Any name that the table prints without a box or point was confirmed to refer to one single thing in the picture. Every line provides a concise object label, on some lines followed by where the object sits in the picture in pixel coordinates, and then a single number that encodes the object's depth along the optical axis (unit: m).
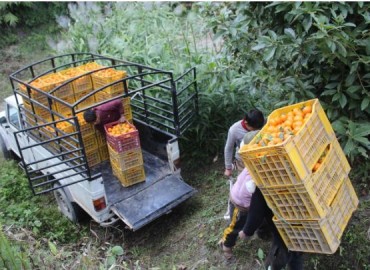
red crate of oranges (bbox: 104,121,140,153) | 5.41
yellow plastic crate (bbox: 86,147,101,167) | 6.11
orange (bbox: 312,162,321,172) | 3.19
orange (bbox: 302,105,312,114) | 3.35
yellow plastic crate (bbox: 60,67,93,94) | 6.63
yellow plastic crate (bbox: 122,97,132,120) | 6.20
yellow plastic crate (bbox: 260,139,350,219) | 3.09
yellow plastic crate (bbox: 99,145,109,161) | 6.21
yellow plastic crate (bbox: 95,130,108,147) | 6.05
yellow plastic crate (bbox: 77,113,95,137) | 5.88
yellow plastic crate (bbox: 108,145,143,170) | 5.52
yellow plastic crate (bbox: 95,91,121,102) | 6.31
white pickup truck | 5.17
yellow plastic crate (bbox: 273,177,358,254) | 3.28
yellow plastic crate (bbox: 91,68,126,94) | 6.30
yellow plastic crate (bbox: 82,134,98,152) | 5.97
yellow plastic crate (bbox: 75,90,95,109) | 6.67
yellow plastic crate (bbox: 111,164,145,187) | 5.61
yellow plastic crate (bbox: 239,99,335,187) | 2.94
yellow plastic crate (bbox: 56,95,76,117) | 6.39
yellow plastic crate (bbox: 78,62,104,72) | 6.98
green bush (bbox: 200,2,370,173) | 3.36
